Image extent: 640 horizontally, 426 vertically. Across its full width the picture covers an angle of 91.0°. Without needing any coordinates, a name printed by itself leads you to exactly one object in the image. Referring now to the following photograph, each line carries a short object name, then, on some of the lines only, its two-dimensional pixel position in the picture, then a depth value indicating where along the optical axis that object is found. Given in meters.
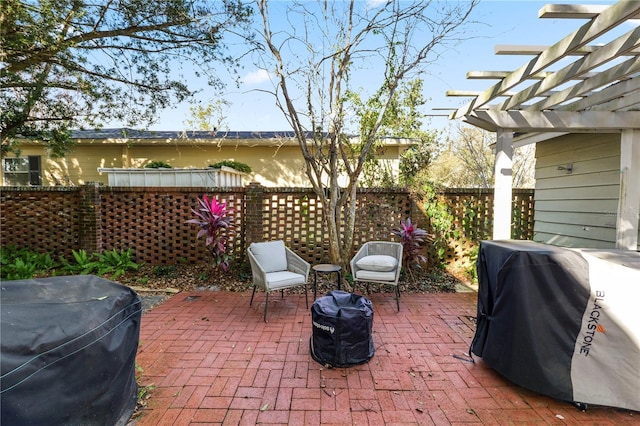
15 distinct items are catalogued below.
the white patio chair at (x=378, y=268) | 4.25
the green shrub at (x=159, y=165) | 7.35
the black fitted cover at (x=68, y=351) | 1.39
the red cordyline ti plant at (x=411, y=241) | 5.21
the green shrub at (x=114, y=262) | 5.60
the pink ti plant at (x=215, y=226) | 5.20
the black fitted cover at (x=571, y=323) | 2.05
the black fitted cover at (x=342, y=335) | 2.72
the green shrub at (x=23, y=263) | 5.32
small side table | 4.28
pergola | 2.47
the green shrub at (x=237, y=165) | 7.77
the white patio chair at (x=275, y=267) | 3.95
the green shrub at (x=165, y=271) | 5.61
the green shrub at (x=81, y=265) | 5.55
